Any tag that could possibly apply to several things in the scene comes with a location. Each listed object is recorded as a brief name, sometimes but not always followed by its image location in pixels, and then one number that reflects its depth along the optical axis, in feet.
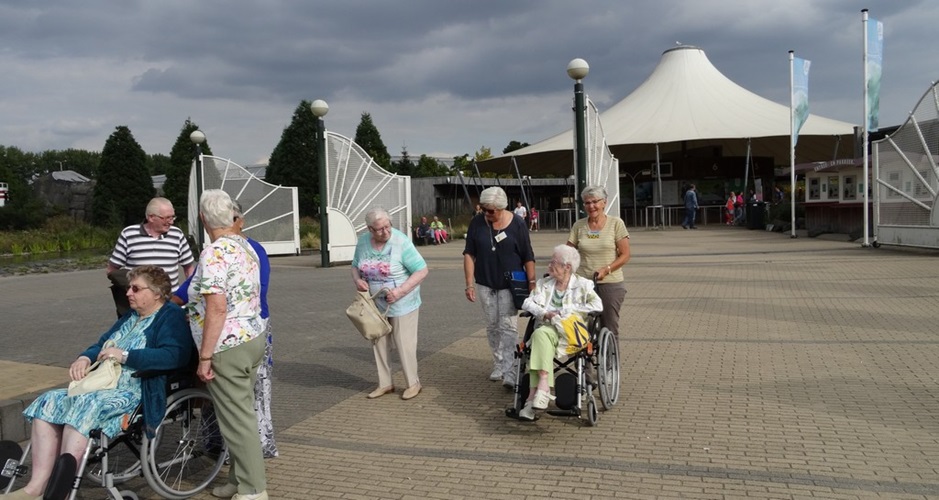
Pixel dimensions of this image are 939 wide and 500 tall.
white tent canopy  116.37
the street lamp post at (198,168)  69.82
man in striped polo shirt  19.38
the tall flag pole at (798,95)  76.96
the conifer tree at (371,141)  146.10
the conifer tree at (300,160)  125.39
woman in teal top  19.78
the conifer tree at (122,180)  122.52
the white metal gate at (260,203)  71.92
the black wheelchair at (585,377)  16.60
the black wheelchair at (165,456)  12.25
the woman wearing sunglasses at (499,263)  20.66
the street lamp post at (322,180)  59.88
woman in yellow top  20.01
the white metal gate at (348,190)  62.75
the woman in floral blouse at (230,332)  12.91
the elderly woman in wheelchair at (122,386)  12.35
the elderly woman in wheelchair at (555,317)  16.63
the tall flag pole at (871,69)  63.05
